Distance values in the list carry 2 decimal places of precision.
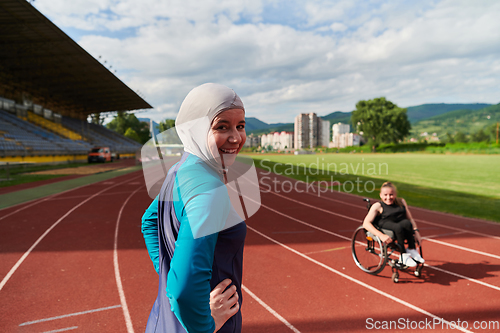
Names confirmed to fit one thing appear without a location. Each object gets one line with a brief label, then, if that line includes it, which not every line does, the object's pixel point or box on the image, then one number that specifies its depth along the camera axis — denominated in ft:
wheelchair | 14.34
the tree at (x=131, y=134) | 244.42
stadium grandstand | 70.90
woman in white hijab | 2.94
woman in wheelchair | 14.32
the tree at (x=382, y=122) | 268.64
